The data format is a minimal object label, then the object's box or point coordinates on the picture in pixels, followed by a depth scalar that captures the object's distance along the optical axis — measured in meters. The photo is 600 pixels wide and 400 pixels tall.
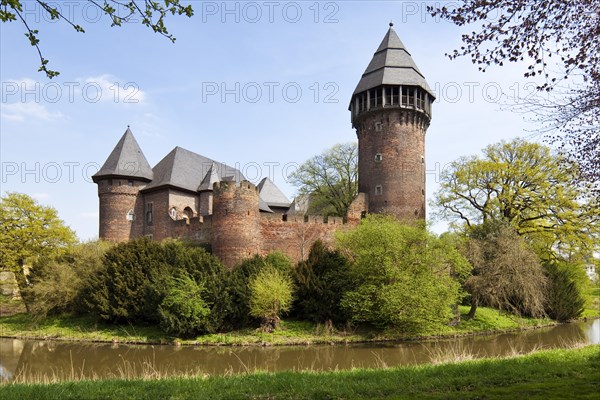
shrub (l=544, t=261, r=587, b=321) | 27.17
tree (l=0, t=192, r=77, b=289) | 28.36
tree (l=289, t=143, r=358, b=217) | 35.71
